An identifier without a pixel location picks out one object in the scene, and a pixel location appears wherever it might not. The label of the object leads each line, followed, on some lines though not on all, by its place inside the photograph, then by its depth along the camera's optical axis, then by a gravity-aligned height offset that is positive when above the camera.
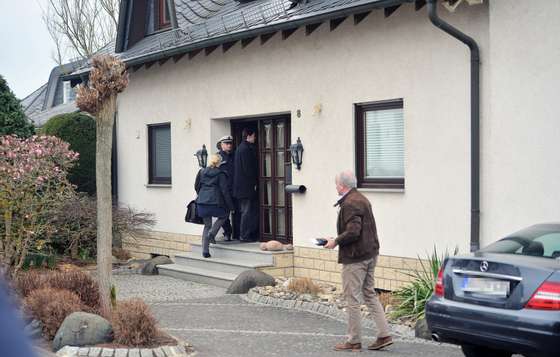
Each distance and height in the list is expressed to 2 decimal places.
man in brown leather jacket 7.98 -0.97
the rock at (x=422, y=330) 8.55 -1.73
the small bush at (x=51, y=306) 8.25 -1.42
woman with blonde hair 14.00 -0.61
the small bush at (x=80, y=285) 9.37 -1.36
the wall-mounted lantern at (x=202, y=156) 15.44 +0.07
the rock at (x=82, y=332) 7.67 -1.53
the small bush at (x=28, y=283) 9.66 -1.39
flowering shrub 12.46 -0.45
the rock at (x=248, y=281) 12.19 -1.74
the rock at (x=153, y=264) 15.12 -1.84
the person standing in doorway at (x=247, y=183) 14.52 -0.40
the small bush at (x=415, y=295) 9.30 -1.54
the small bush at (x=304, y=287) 11.43 -1.71
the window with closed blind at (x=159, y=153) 17.12 +0.15
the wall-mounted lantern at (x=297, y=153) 13.09 +0.08
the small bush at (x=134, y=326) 7.63 -1.48
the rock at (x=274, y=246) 13.48 -1.38
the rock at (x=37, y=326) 8.18 -1.58
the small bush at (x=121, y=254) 17.05 -1.85
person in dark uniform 14.70 -0.06
